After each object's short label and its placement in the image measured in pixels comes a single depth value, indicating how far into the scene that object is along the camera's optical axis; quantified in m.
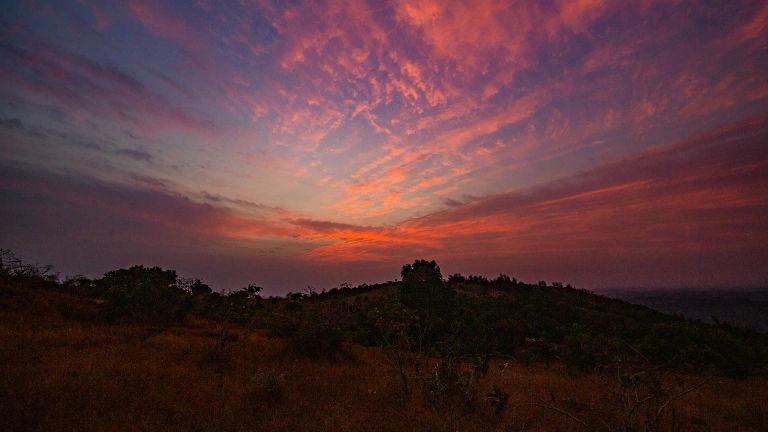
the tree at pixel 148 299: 17.72
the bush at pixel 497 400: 9.34
